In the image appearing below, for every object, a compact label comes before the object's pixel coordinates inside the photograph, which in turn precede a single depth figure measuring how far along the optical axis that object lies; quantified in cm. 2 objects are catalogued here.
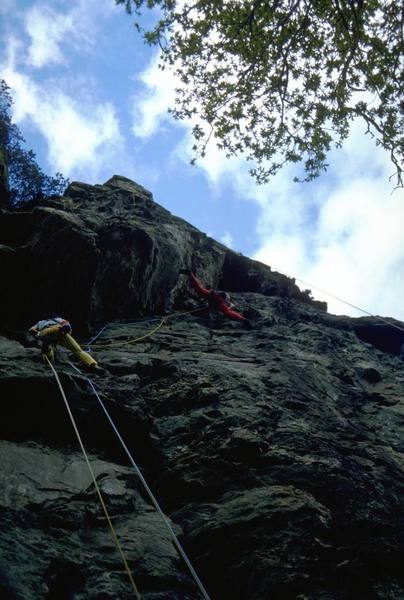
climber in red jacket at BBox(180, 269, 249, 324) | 1381
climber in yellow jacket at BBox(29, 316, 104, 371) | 778
